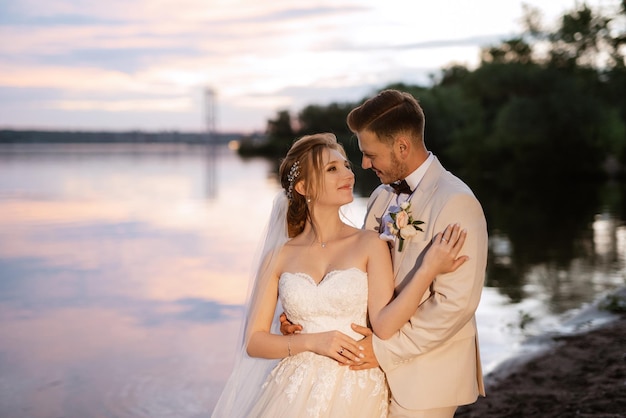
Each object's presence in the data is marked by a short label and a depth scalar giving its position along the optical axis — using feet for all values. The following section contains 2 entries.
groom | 10.98
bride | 11.57
